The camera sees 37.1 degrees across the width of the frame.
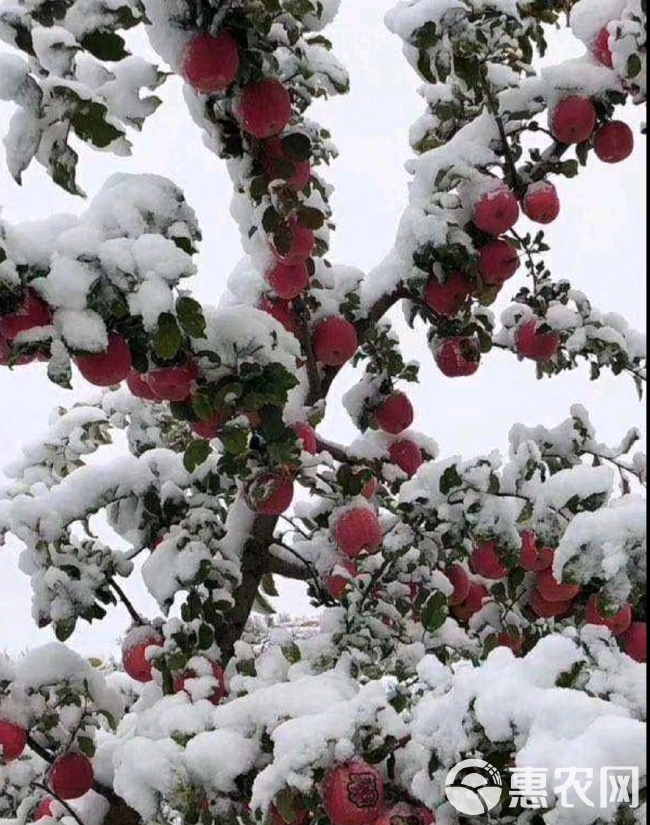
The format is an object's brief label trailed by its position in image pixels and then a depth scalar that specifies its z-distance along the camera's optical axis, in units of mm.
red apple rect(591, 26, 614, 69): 1774
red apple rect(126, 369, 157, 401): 1627
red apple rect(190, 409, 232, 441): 1560
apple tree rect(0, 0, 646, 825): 1190
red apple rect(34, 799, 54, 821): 1858
